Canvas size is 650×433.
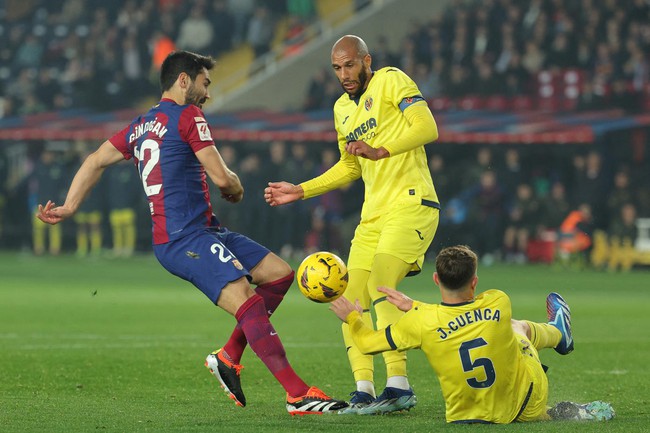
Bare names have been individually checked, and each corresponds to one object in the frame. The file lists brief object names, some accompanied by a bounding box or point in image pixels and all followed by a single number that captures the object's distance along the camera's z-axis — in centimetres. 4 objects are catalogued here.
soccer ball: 1505
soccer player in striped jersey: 1498
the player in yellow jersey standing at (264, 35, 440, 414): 1587
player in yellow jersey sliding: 1382
